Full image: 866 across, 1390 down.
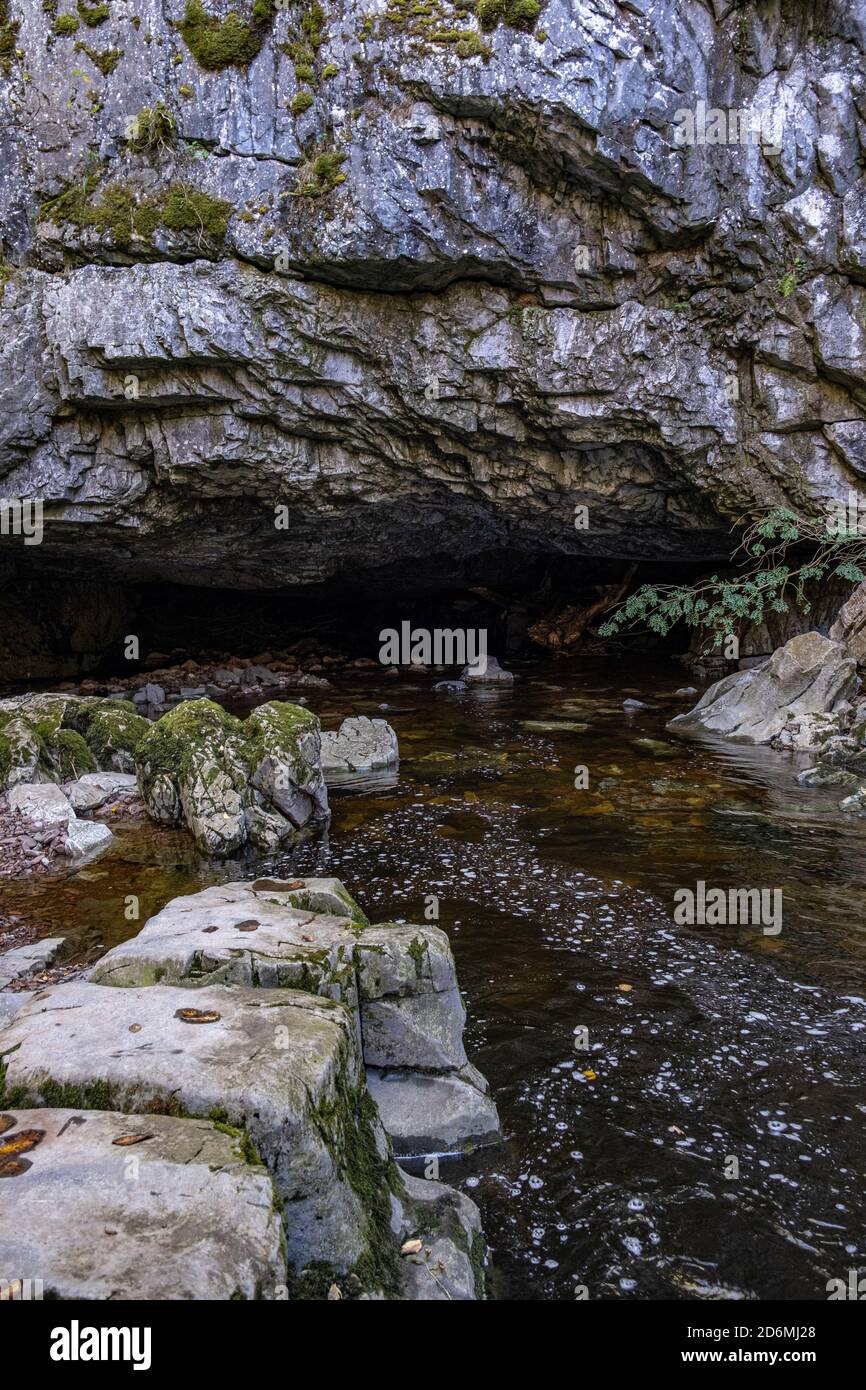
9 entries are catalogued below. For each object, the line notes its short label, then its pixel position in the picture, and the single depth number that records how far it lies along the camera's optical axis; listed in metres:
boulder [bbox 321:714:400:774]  10.56
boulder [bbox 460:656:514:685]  18.08
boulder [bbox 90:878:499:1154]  3.69
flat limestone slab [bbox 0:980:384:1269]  2.53
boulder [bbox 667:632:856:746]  11.78
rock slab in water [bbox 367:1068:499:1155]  3.68
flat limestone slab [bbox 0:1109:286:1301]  1.93
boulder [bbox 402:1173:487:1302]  2.72
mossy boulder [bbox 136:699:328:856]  7.99
